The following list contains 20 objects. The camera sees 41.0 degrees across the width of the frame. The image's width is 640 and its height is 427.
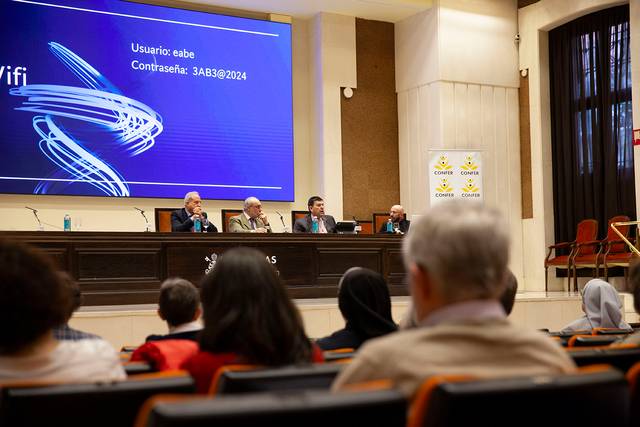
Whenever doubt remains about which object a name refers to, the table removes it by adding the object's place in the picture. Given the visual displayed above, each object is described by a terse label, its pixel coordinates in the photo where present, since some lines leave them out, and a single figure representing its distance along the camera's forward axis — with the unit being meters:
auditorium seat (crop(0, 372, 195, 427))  1.39
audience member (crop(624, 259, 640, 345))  2.56
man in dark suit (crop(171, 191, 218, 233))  8.07
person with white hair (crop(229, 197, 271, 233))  8.46
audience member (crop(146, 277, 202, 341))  3.06
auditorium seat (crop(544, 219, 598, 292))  10.53
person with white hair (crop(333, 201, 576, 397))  1.38
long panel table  7.20
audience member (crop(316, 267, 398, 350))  2.90
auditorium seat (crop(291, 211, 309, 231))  9.30
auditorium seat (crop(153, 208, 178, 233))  8.66
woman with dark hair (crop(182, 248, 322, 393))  1.99
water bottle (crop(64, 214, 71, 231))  8.23
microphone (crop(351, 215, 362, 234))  8.96
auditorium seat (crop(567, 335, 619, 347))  2.94
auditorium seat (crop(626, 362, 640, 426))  1.58
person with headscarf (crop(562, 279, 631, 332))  4.45
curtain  10.97
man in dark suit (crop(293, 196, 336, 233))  8.95
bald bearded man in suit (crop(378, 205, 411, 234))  9.91
